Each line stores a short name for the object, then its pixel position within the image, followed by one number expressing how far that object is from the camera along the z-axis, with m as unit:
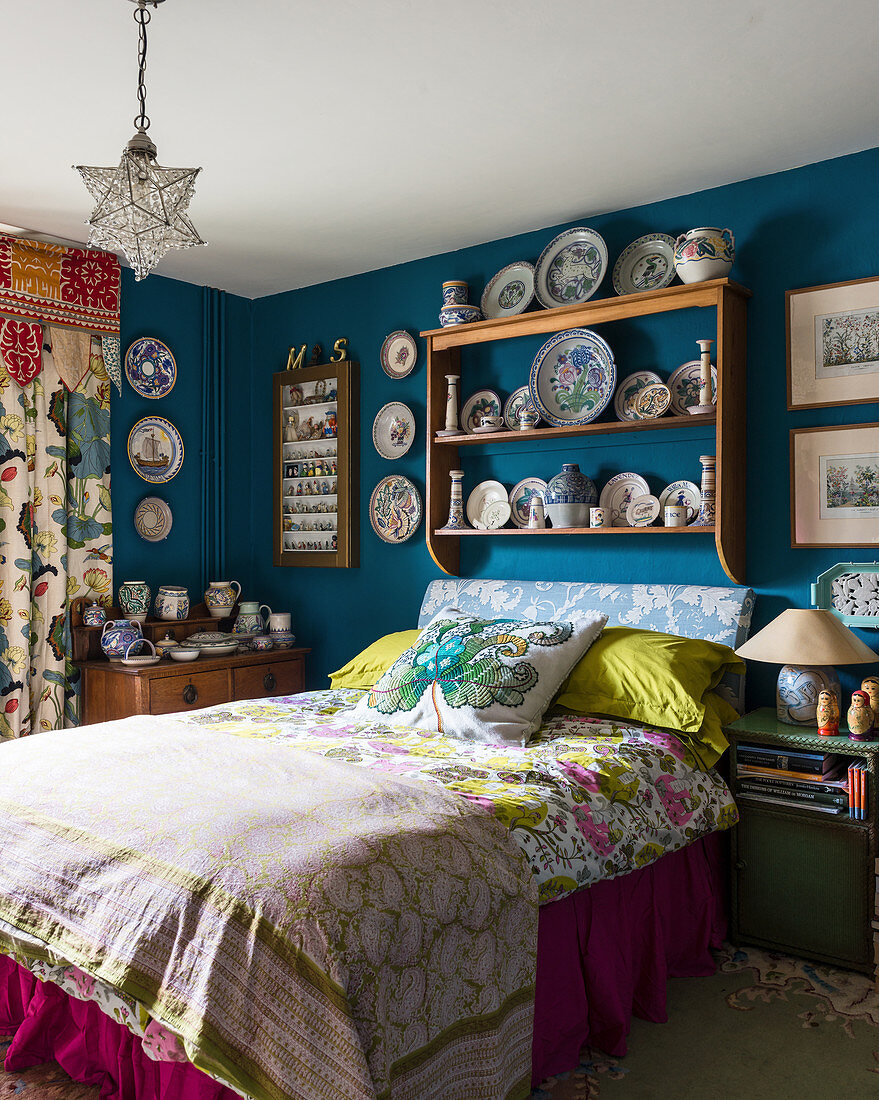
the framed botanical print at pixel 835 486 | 2.97
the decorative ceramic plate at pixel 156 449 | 4.32
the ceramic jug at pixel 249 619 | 4.46
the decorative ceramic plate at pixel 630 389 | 3.40
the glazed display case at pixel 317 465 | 4.39
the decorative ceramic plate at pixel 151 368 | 4.30
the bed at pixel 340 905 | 1.51
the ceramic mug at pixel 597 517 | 3.42
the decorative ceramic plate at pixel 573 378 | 3.42
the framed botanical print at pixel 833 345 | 2.97
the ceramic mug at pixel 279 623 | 4.42
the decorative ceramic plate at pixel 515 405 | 3.72
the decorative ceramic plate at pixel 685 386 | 3.29
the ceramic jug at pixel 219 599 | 4.49
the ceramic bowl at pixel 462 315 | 3.75
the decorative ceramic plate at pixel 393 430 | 4.18
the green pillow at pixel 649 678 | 2.74
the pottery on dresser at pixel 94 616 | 4.02
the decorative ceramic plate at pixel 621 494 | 3.45
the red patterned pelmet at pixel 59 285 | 3.76
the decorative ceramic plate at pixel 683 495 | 3.29
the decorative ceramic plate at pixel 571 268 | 3.46
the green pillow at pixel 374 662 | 3.45
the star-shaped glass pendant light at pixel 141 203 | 2.15
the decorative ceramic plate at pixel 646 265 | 3.34
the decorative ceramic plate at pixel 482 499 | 3.85
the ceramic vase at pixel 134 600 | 4.14
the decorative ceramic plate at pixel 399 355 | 4.16
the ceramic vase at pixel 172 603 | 4.26
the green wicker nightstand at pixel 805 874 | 2.57
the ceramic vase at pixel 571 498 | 3.46
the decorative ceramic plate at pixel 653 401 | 3.32
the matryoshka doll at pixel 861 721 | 2.66
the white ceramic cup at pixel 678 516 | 3.22
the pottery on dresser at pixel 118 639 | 3.95
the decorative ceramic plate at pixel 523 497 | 3.73
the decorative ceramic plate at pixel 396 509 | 4.16
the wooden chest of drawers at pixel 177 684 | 3.77
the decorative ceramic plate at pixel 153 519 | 4.35
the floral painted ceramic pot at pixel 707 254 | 3.06
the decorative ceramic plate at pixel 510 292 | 3.68
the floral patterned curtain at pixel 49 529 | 3.80
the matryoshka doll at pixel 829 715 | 2.72
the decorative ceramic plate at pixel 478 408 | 3.84
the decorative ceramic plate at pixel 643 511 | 3.38
